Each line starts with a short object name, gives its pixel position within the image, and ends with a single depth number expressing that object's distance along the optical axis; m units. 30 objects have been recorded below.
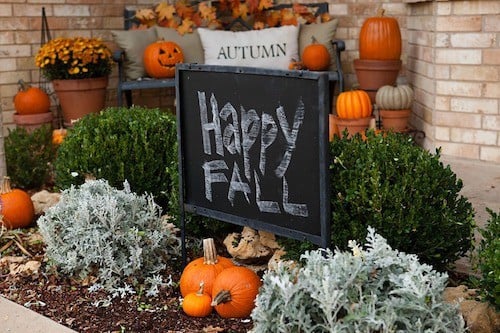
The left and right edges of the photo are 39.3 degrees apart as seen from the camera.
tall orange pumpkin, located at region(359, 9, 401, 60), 6.09
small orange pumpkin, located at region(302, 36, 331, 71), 6.68
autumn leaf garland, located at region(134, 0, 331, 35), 7.16
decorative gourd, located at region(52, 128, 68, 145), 5.80
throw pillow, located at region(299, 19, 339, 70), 6.89
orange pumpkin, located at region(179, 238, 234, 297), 2.81
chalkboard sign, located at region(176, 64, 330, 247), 2.54
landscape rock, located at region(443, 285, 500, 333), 2.35
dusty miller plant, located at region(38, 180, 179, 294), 3.03
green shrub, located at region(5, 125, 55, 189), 4.78
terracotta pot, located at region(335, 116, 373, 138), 5.63
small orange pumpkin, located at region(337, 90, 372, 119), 5.68
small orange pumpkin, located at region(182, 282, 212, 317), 2.73
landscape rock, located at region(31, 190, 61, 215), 4.20
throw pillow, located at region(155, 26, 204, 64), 6.95
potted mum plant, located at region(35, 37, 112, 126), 6.18
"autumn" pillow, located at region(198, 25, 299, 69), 6.88
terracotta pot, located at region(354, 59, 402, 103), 6.05
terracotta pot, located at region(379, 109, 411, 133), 5.67
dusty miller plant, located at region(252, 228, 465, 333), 2.00
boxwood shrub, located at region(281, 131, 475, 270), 2.68
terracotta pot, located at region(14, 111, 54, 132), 6.13
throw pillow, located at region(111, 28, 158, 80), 6.78
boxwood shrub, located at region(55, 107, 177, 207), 3.83
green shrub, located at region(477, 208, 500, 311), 2.17
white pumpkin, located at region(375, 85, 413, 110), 5.66
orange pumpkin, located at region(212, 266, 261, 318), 2.68
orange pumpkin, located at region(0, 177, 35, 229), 3.81
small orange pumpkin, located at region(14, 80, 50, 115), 6.16
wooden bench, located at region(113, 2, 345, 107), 6.51
